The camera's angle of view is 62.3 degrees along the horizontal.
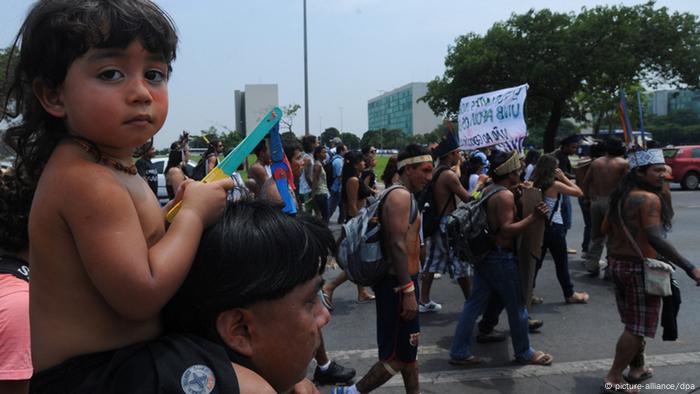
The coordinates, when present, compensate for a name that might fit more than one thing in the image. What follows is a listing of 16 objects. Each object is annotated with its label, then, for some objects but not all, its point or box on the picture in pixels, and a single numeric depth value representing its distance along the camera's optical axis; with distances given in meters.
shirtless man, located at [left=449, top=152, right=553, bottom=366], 4.61
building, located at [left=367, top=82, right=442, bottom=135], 151.38
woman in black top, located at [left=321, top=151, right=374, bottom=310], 8.14
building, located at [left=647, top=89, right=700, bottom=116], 123.62
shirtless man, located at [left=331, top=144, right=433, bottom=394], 3.70
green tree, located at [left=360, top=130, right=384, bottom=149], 94.86
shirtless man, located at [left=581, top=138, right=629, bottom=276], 7.48
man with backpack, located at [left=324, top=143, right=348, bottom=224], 11.88
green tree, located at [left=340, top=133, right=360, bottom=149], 73.81
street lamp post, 20.88
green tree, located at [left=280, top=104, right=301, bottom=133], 22.83
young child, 1.08
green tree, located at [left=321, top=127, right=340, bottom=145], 55.52
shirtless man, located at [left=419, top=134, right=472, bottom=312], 6.20
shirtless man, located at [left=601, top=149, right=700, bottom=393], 3.97
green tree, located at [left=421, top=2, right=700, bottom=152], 28.25
